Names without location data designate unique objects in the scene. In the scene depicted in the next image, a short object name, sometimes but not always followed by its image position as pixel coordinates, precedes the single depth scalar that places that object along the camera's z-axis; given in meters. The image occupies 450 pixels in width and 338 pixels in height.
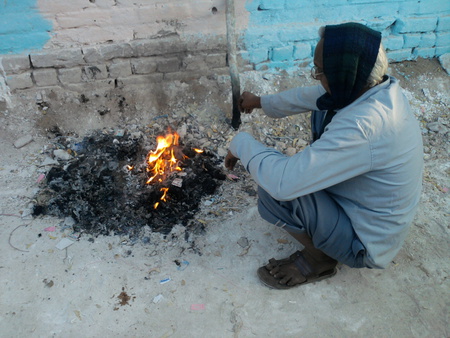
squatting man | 2.15
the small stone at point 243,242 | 3.14
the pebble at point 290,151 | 4.05
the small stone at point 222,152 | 3.96
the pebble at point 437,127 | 4.48
